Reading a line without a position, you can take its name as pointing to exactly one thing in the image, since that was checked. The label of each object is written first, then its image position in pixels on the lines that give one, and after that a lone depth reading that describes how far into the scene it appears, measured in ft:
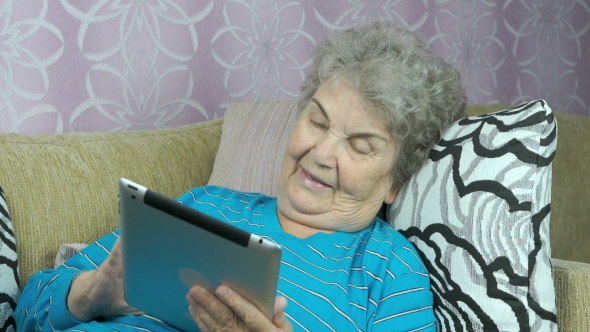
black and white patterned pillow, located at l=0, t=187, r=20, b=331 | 4.41
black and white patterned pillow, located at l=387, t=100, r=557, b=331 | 3.84
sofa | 4.53
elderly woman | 4.01
